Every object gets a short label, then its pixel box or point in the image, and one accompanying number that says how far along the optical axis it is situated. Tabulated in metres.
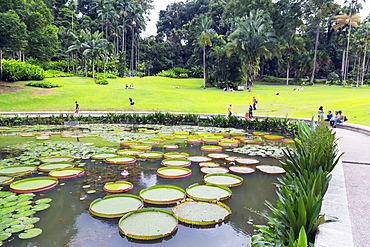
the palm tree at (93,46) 41.50
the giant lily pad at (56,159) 8.41
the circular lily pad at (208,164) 8.05
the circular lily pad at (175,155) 9.09
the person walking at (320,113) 15.34
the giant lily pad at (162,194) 5.54
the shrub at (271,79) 52.81
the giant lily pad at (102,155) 8.87
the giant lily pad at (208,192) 5.65
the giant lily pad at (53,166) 7.46
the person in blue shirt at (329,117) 15.90
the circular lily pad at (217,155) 9.19
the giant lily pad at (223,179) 6.62
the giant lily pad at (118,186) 6.07
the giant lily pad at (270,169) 7.63
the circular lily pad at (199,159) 8.72
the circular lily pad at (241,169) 7.55
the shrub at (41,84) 30.70
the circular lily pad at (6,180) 6.57
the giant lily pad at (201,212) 4.77
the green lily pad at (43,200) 5.53
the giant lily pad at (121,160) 8.36
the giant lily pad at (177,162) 8.18
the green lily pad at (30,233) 4.24
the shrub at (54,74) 38.94
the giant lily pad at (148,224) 4.30
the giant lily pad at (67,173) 7.02
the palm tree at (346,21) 46.59
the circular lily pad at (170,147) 10.68
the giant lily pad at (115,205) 5.00
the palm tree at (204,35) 39.68
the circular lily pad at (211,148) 10.27
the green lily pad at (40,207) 5.19
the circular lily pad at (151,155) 9.20
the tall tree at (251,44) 35.84
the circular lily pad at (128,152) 9.34
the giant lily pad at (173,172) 7.22
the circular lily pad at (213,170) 7.55
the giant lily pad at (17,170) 7.11
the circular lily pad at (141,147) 10.23
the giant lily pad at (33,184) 6.01
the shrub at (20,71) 30.42
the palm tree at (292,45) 48.00
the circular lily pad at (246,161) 8.39
